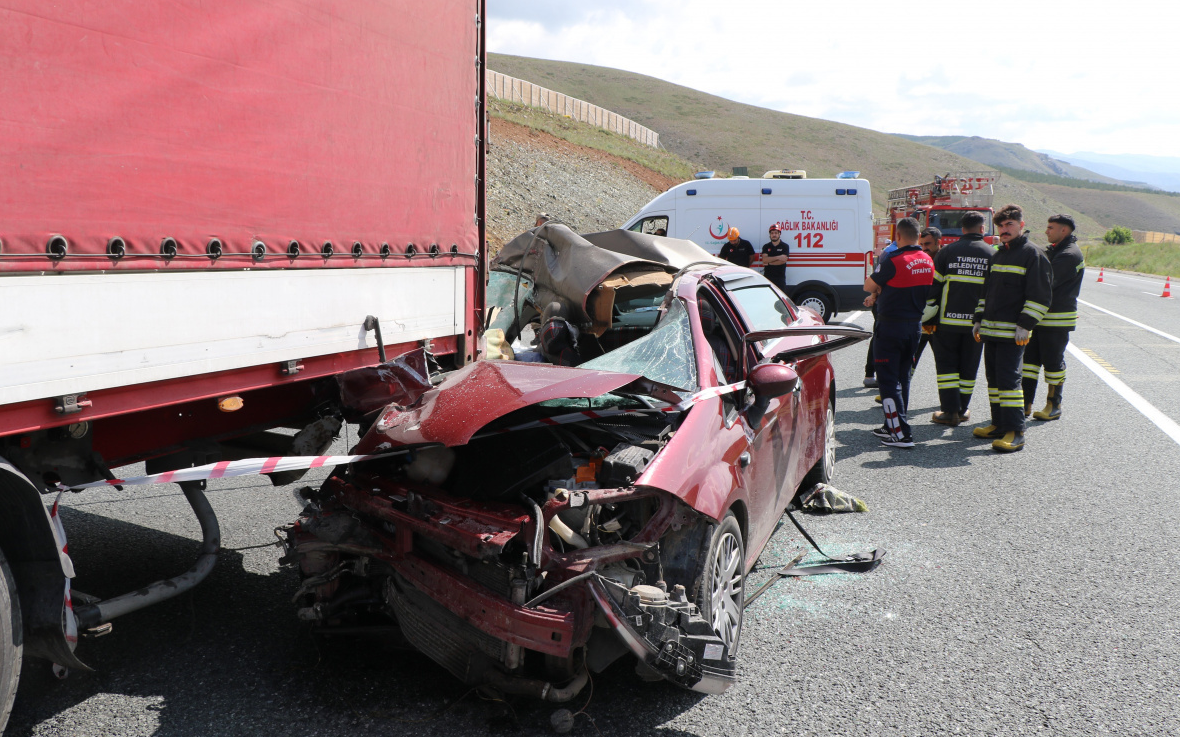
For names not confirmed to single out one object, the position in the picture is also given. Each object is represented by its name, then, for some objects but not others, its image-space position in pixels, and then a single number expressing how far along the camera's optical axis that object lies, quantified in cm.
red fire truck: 2333
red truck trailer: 256
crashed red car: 291
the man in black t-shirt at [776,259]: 1376
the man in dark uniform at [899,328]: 735
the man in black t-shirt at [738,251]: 1359
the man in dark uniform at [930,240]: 955
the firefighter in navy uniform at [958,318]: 800
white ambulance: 1440
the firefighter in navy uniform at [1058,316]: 820
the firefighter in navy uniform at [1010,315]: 739
